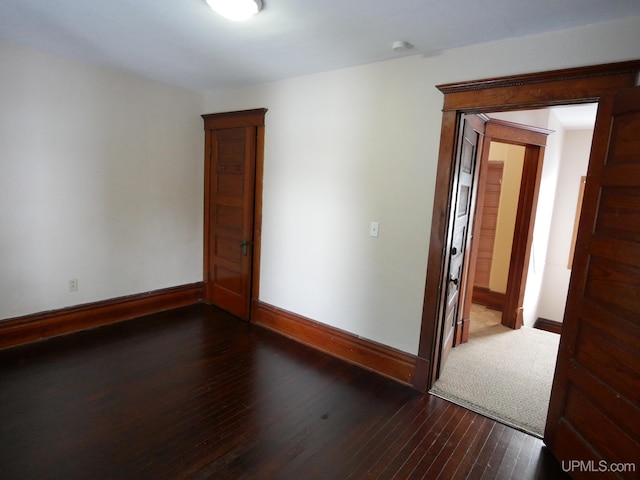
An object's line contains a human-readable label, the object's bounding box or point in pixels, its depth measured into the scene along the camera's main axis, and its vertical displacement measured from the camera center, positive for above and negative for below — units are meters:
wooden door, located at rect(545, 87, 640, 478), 1.56 -0.51
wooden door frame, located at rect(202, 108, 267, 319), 3.47 +0.34
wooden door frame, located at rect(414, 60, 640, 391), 1.84 +0.63
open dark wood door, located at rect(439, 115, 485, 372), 2.50 -0.18
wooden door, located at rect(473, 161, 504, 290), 4.71 -0.24
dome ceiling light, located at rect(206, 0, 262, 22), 1.83 +0.98
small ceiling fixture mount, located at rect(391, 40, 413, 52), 2.24 +1.01
